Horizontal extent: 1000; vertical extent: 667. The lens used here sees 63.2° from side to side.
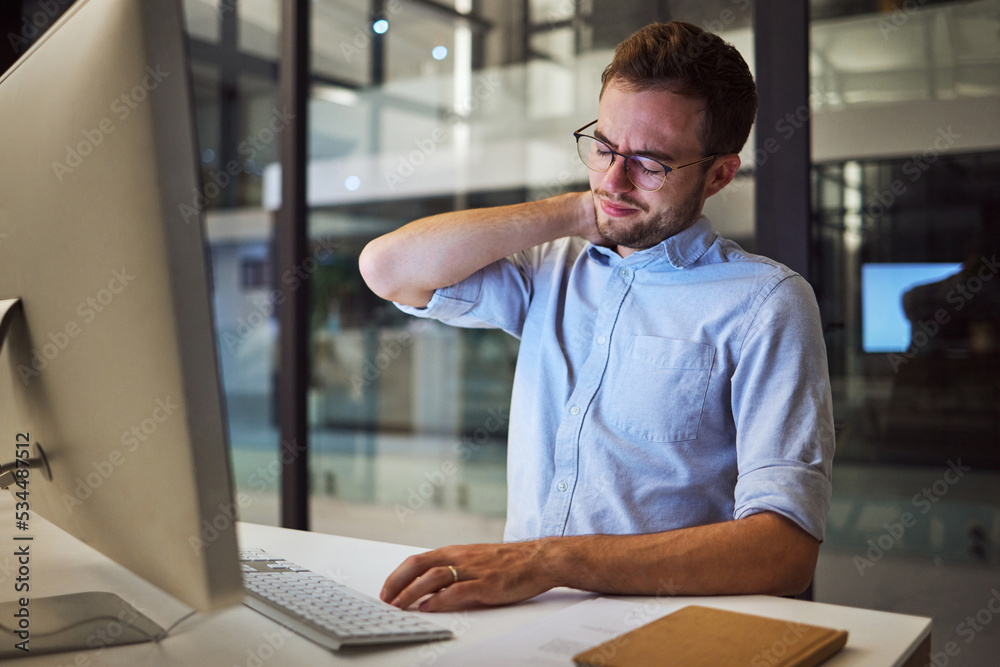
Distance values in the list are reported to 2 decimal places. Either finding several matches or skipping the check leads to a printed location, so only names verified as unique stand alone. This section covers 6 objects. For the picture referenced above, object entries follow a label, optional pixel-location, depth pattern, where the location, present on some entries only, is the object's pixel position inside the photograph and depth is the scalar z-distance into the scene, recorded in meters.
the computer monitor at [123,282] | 0.57
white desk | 0.79
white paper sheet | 0.78
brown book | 0.74
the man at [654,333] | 1.17
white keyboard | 0.83
